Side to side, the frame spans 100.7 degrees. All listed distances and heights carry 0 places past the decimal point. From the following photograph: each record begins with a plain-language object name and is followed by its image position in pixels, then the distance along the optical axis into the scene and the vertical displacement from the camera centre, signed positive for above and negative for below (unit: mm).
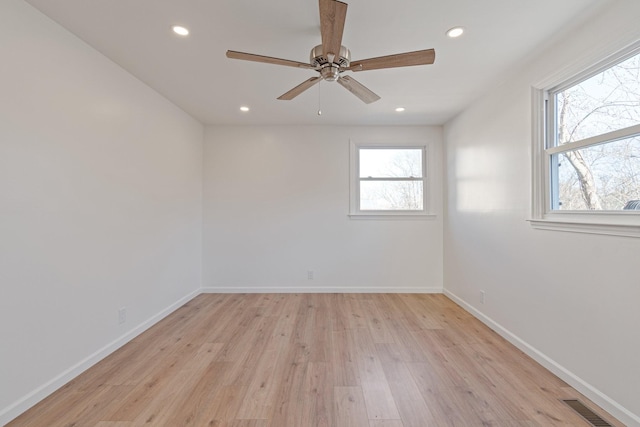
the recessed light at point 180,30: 1844 +1295
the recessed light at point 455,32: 1840 +1284
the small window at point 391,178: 3975 +539
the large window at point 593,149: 1581 +455
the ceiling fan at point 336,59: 1438 +966
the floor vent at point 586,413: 1501 -1180
